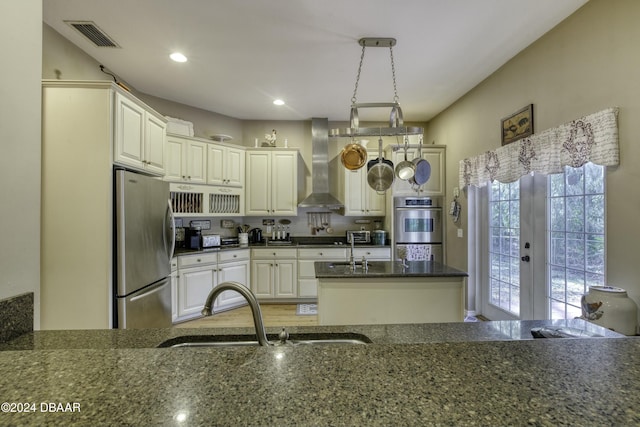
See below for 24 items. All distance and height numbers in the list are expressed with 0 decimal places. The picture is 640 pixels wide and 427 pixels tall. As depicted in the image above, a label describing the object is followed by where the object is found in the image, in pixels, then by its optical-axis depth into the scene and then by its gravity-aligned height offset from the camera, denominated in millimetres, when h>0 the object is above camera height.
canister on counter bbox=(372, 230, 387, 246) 4359 -324
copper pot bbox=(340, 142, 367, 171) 2422 +502
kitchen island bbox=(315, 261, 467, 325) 2371 -689
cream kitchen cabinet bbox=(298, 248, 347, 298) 4203 -666
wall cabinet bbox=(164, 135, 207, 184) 3613 +725
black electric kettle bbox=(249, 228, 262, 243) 4578 -321
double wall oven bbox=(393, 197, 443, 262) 4160 -151
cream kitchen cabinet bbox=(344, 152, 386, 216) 4512 +277
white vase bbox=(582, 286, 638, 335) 1683 -562
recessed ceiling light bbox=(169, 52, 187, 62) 2754 +1542
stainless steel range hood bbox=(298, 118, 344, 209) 4637 +910
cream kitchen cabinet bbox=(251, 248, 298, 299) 4184 -834
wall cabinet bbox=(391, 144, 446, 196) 4172 +604
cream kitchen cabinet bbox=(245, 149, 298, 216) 4395 +516
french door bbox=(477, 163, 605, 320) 2104 -245
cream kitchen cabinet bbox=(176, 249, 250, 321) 3479 -790
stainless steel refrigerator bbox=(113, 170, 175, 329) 2184 -293
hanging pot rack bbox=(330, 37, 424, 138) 2204 +671
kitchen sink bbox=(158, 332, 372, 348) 1052 -457
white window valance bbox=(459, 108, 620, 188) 1847 +517
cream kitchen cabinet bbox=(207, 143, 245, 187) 3980 +722
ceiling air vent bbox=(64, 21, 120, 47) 2307 +1535
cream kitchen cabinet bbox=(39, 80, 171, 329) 2074 +107
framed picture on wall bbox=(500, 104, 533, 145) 2557 +850
